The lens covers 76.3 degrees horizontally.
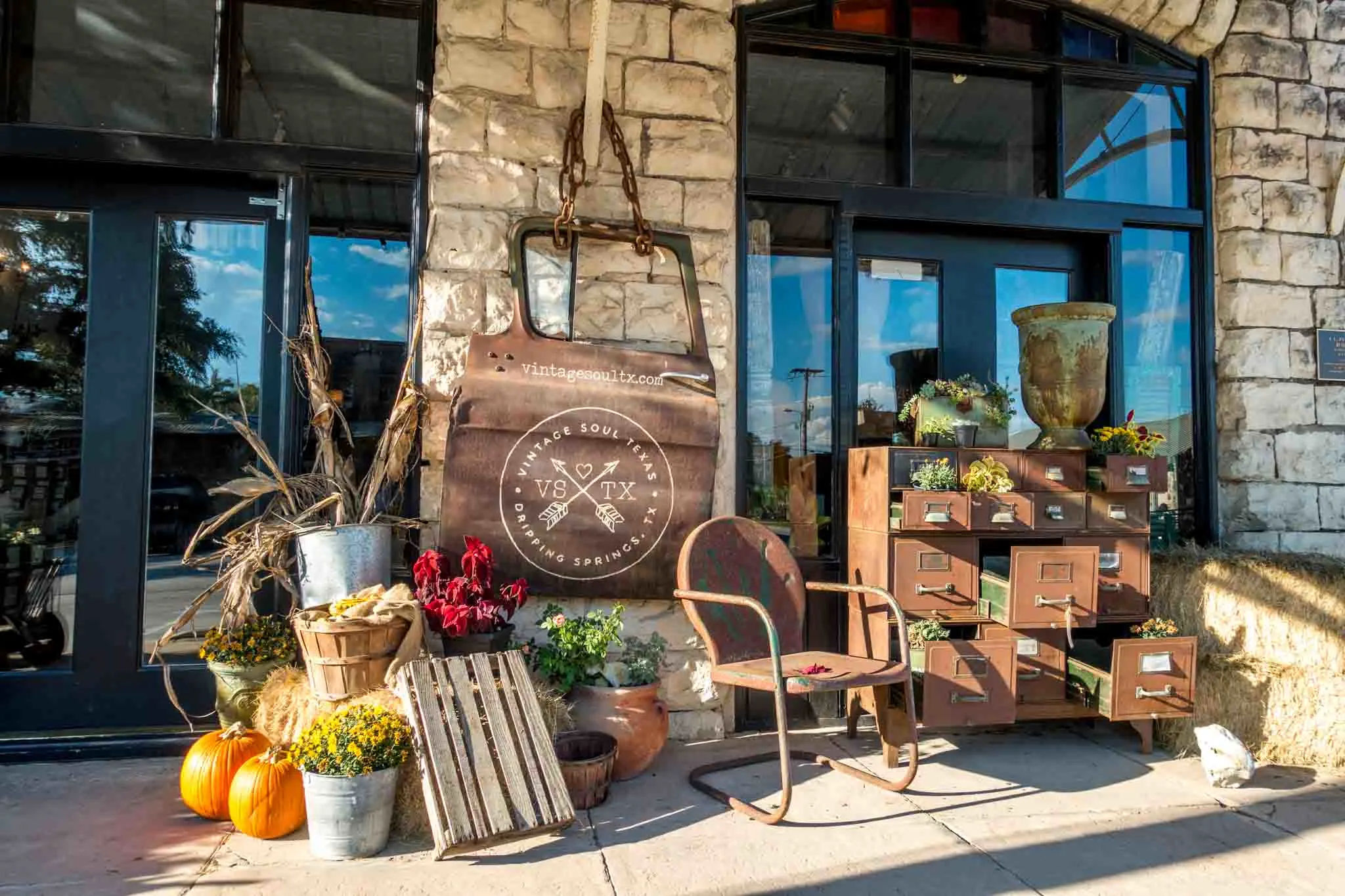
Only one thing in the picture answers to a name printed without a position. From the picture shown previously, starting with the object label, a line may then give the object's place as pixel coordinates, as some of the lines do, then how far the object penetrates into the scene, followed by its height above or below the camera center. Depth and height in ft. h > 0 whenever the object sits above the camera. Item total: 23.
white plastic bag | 10.62 -3.38
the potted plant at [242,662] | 10.38 -2.23
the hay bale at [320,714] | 8.96 -2.67
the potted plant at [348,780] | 8.41 -2.97
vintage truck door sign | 11.42 +0.55
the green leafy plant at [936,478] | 11.44 +0.10
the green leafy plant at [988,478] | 11.54 +0.11
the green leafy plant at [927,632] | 11.21 -1.93
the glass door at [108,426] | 11.62 +0.72
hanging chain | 11.97 +4.35
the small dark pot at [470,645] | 10.07 -1.93
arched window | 13.58 +4.39
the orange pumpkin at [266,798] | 8.85 -3.32
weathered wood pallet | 8.43 -2.84
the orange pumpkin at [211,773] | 9.27 -3.20
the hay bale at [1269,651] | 11.62 -2.29
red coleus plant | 9.93 -1.37
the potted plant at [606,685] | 10.52 -2.55
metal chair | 9.61 -1.98
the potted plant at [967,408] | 12.14 +1.10
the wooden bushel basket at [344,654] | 9.23 -1.90
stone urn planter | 12.41 +1.74
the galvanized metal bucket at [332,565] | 10.43 -1.04
